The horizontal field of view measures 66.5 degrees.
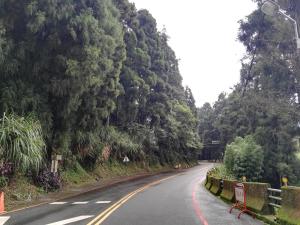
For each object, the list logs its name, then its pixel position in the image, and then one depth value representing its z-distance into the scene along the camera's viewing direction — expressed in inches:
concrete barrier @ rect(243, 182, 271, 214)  300.5
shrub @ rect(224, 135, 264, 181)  750.6
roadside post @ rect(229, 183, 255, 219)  321.2
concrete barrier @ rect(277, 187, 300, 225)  236.3
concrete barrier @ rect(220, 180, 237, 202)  411.0
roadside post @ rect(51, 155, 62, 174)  539.6
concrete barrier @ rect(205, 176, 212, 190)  610.0
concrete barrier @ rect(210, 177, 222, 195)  505.8
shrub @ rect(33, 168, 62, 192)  522.1
